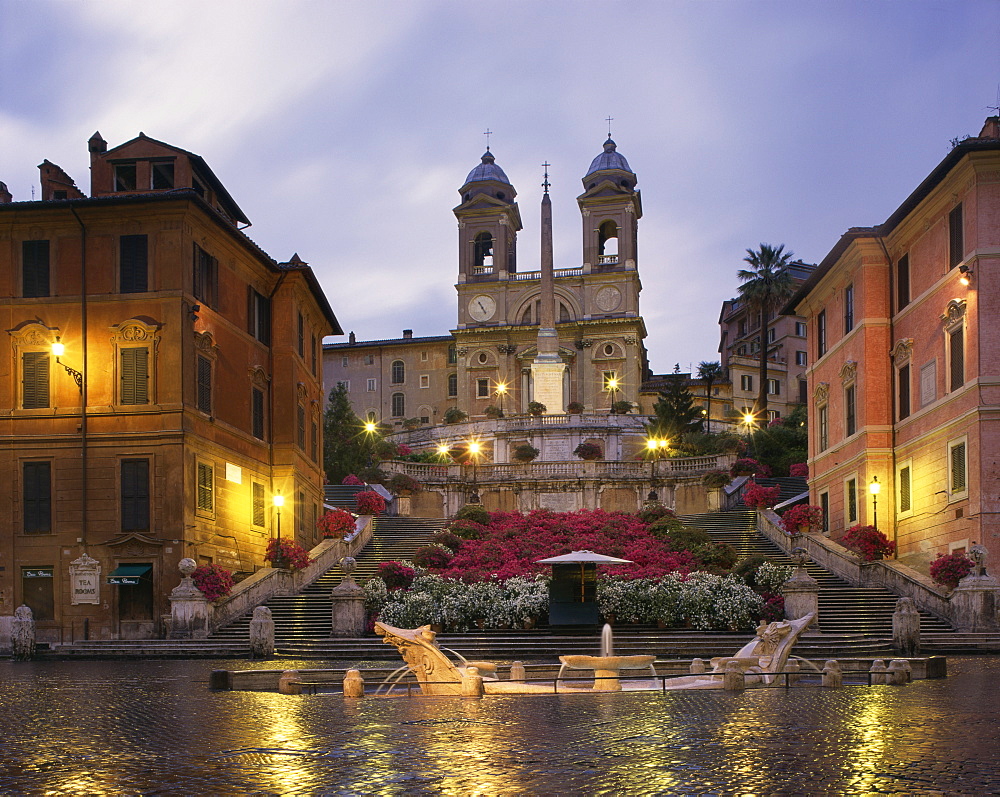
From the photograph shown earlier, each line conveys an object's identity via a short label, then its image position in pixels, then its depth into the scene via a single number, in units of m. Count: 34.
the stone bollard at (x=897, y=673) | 18.53
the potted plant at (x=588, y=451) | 64.44
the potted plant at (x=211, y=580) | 31.11
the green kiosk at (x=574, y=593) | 28.56
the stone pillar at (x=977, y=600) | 27.75
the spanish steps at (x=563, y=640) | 26.55
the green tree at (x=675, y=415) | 75.32
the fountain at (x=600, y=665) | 17.66
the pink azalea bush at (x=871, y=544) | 34.75
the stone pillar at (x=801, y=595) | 28.47
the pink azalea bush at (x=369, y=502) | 47.22
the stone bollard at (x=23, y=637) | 28.58
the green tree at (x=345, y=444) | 67.69
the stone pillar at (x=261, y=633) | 27.06
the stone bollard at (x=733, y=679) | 17.81
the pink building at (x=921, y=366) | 30.62
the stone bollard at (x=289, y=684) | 18.39
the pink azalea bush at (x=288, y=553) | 35.78
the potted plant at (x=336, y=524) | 41.97
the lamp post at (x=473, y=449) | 76.44
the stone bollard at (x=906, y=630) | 25.17
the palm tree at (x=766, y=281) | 93.25
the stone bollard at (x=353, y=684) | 17.61
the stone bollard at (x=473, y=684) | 17.24
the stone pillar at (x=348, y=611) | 29.39
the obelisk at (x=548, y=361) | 84.19
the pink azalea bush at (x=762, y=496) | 46.66
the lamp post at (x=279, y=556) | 35.72
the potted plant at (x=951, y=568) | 29.11
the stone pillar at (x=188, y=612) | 29.97
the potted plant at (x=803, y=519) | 39.91
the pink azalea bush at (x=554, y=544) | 34.41
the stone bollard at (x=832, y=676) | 18.14
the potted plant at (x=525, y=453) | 63.13
